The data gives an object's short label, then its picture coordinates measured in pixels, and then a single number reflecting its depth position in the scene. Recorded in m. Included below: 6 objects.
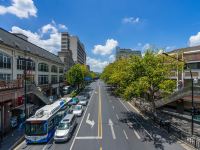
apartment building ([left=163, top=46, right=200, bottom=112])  22.42
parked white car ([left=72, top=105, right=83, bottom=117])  22.58
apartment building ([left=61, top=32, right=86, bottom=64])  99.98
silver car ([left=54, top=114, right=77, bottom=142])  14.04
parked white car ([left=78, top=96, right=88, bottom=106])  29.77
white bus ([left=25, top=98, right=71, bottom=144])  13.79
